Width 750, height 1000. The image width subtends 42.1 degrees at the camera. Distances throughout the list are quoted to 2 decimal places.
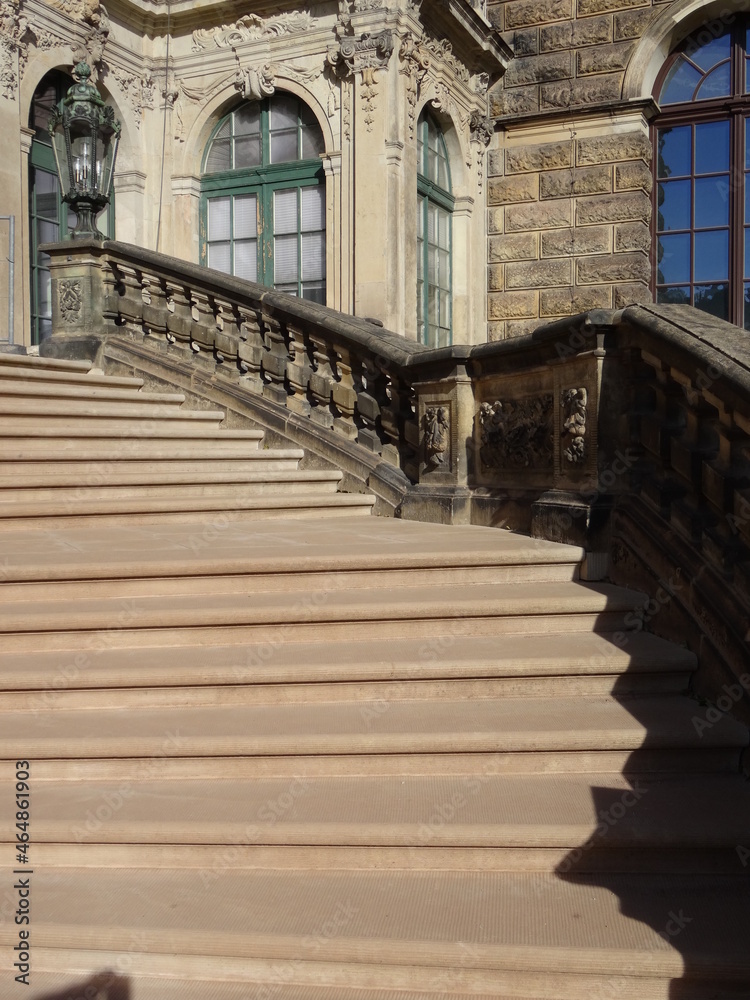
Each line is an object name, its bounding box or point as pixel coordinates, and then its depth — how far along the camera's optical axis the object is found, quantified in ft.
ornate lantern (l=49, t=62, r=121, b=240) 27.66
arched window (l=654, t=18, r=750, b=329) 39.24
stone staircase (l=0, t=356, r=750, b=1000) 8.70
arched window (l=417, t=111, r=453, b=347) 39.55
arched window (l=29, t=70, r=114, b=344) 36.47
